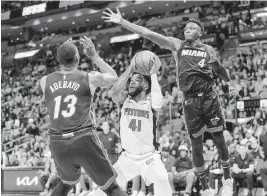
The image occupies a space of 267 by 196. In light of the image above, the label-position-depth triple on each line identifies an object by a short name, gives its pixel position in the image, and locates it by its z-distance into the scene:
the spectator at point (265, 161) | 9.03
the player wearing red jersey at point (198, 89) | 5.88
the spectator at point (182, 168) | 10.29
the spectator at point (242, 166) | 10.00
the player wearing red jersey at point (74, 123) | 4.54
